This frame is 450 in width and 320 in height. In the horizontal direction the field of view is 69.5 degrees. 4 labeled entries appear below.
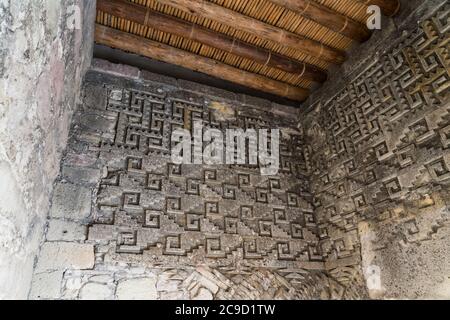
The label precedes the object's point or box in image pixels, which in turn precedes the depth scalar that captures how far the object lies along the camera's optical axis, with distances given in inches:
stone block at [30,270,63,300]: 82.5
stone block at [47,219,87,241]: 90.0
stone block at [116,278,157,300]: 89.9
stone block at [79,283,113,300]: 86.6
